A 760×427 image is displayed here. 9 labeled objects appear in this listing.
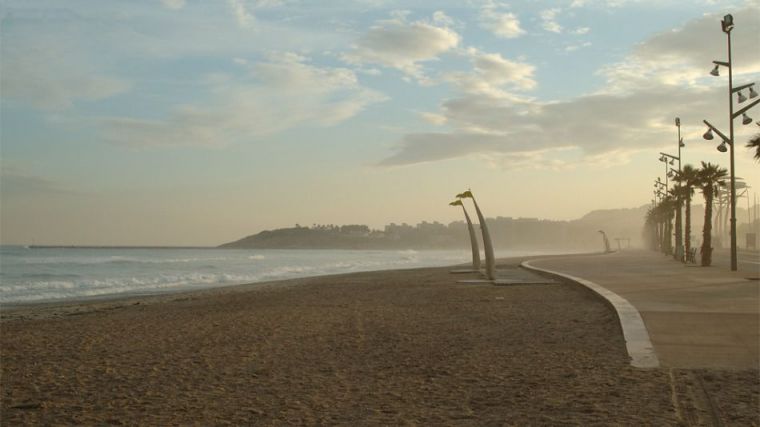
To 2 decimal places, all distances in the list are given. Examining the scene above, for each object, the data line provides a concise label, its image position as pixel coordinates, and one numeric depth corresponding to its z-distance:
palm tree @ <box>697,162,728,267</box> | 30.33
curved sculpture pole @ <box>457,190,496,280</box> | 22.00
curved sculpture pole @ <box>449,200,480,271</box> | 27.97
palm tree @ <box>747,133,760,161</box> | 21.33
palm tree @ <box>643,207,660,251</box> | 75.31
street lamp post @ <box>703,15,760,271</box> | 21.87
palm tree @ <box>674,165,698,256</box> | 36.84
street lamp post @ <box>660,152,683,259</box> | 36.31
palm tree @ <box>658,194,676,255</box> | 49.28
